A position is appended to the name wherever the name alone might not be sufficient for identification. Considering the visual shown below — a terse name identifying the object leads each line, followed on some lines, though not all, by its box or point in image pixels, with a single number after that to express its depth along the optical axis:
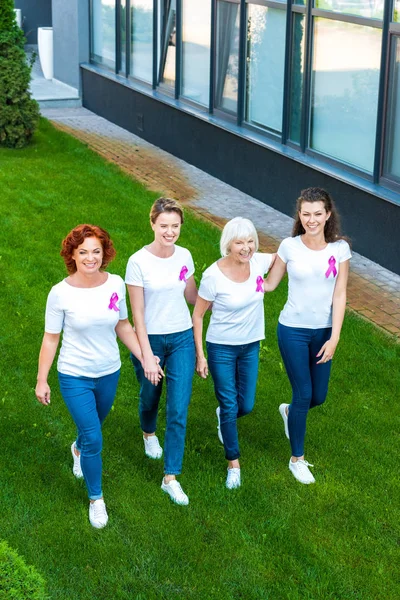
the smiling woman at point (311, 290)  6.42
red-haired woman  5.90
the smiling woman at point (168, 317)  6.22
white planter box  22.38
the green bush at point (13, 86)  15.49
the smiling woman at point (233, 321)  6.33
